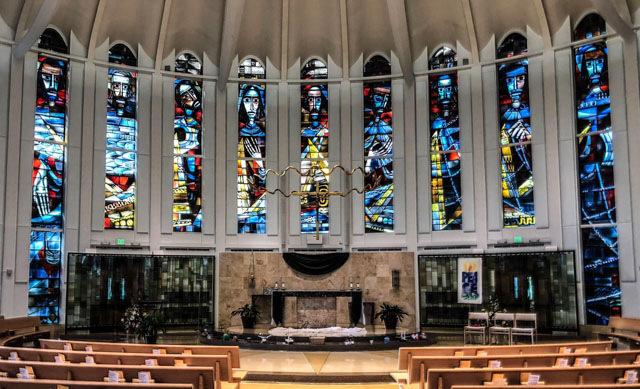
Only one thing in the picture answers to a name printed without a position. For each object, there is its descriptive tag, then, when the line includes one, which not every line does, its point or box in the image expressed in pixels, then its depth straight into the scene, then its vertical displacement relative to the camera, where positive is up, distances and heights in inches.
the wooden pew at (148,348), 385.4 -48.7
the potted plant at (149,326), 581.0 -53.0
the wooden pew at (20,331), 492.6 -52.9
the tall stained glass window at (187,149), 816.3 +145.6
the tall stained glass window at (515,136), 763.4 +148.7
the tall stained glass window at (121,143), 783.1 +147.3
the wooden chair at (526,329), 614.2 -60.2
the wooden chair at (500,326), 612.2 -59.0
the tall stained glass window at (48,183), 720.3 +93.2
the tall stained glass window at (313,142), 839.1 +157.7
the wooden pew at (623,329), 556.2 -59.4
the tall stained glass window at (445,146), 804.6 +144.8
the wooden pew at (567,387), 231.0 -43.4
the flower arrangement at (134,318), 586.2 -46.3
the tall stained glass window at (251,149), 836.0 +148.1
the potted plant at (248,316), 724.0 -55.1
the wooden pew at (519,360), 332.5 -48.9
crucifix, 824.9 +105.0
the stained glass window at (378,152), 829.8 +142.0
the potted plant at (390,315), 689.0 -53.4
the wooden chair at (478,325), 628.7 -61.1
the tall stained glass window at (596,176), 692.7 +93.0
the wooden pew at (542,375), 278.5 -47.3
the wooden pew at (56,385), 236.4 -42.5
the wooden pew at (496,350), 376.2 -49.7
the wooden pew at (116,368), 287.1 -46.1
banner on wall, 751.7 -19.6
